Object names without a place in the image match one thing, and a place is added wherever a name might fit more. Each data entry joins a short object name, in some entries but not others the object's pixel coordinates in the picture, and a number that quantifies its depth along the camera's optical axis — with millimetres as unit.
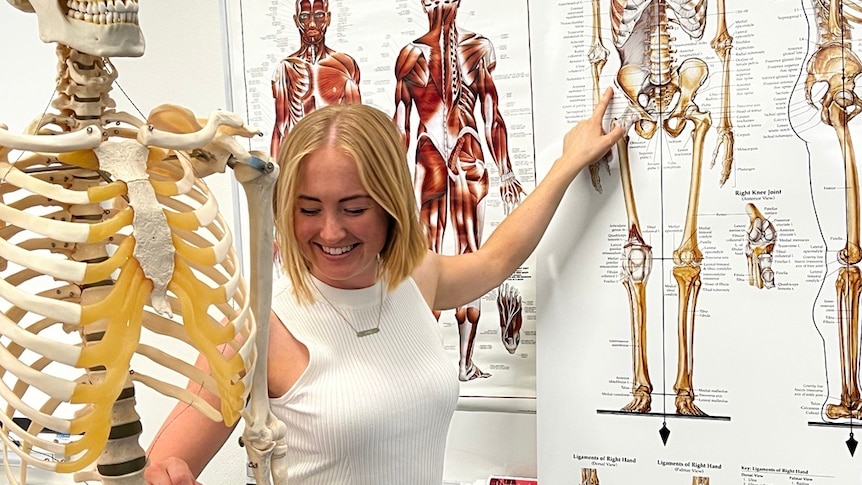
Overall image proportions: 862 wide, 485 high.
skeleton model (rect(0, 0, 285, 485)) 661
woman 1030
